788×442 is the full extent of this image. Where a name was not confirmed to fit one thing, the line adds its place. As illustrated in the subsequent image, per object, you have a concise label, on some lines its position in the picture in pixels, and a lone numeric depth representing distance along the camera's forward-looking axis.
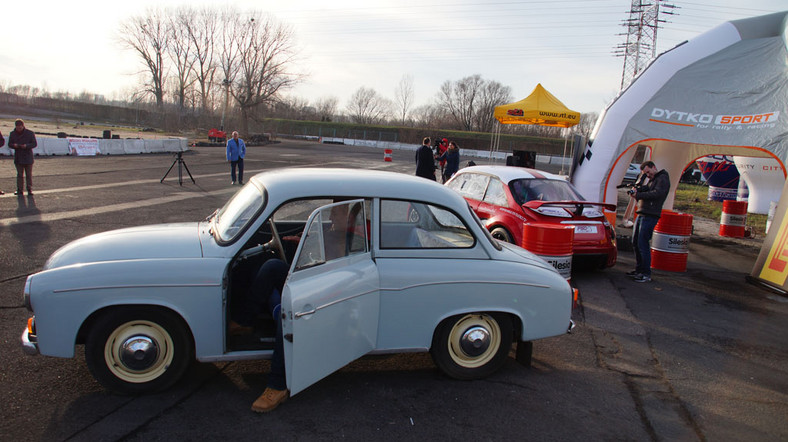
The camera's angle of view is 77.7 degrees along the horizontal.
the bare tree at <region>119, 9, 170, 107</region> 63.16
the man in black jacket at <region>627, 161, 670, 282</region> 7.49
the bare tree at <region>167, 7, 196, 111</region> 64.69
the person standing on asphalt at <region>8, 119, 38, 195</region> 11.34
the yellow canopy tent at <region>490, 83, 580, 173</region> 19.09
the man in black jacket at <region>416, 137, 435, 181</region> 13.71
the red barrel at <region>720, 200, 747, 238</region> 12.44
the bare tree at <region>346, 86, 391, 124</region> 95.94
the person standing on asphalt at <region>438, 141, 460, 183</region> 15.94
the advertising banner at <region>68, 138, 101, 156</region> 22.95
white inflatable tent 10.55
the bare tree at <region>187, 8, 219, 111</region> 64.69
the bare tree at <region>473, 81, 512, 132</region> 84.25
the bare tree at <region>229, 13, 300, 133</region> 57.22
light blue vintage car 3.29
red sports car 7.52
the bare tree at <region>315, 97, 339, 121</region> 97.00
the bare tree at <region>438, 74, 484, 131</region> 86.25
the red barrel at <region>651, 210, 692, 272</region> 8.24
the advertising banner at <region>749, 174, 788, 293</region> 7.55
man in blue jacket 16.14
